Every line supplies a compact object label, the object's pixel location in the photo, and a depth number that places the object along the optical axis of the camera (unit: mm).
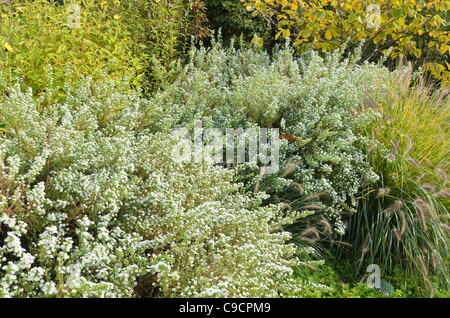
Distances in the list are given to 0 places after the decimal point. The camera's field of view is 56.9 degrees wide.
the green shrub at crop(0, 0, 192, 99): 3367
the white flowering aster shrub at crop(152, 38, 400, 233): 3344
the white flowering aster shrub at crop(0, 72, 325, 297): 1878
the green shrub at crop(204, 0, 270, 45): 5941
